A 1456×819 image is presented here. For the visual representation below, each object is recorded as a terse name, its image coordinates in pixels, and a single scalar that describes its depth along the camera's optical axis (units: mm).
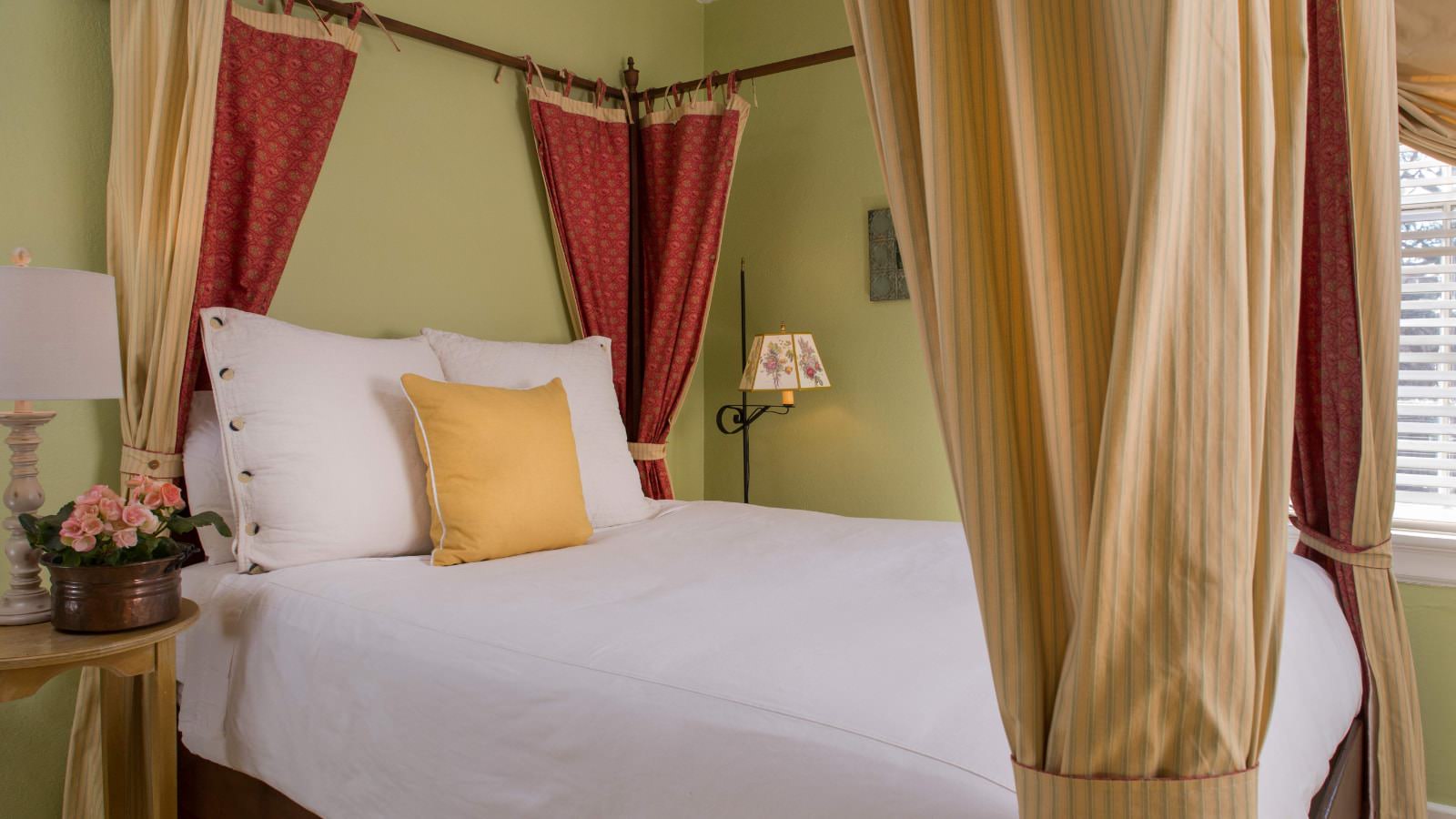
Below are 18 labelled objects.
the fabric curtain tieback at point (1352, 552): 1915
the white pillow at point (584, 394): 2635
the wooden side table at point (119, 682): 1581
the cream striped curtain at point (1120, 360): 683
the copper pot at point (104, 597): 1668
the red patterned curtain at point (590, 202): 3273
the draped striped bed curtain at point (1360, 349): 1782
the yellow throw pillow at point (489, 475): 2117
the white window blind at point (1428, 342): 2520
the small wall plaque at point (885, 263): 3533
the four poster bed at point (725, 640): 729
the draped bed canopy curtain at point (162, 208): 2104
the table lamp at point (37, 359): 1622
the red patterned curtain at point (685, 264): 3416
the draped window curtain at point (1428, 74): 2211
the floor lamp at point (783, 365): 3330
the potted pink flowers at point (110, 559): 1668
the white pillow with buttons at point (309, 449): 2016
